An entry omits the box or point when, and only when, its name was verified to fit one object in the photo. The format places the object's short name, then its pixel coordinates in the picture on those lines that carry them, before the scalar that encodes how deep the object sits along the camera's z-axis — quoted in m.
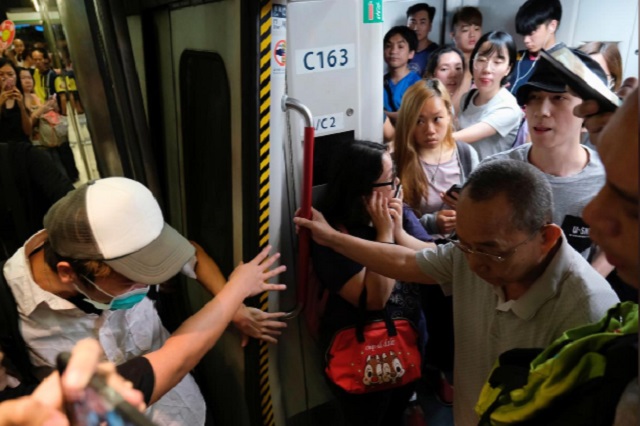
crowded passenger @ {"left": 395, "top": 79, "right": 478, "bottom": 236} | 2.87
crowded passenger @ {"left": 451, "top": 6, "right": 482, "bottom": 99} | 4.96
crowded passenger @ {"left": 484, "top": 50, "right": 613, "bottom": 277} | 2.21
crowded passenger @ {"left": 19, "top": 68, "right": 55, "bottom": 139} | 2.50
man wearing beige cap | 1.57
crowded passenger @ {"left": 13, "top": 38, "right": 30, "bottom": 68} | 2.44
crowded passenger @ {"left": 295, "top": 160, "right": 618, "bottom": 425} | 1.50
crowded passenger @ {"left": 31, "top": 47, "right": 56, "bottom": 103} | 2.48
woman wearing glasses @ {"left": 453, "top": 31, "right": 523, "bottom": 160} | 3.48
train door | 2.02
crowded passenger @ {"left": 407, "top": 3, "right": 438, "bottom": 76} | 5.03
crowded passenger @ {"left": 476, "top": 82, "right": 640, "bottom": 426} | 0.75
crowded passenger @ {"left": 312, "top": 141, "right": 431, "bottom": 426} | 2.22
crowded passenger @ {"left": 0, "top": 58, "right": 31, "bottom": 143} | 2.46
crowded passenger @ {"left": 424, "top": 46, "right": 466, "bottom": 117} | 4.30
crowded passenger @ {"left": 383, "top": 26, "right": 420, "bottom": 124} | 4.34
